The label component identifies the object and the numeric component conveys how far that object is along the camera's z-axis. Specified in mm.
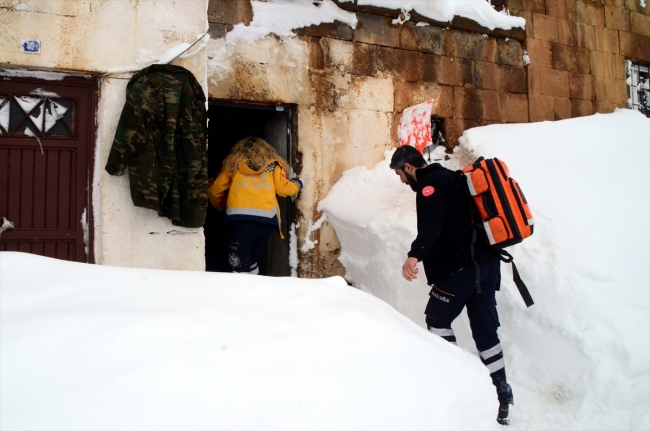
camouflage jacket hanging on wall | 3961
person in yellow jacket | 4961
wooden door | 3926
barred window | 7906
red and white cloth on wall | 5082
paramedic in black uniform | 3412
